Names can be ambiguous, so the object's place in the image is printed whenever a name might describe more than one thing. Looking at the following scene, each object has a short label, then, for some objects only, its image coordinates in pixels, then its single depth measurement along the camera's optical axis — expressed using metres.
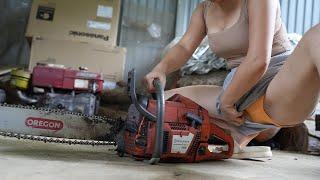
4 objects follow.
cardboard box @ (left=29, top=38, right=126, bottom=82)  3.40
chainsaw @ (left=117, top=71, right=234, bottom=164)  1.38
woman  1.23
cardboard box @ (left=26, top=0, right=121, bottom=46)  3.50
